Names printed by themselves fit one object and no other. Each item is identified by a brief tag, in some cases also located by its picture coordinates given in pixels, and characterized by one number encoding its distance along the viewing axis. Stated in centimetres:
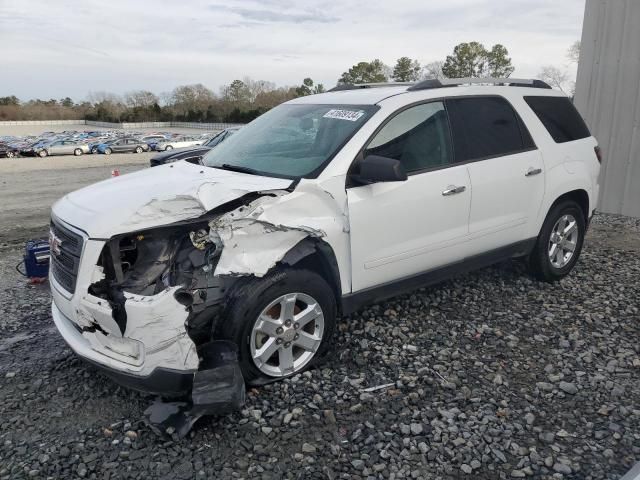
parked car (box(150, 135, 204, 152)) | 4196
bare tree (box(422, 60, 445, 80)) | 7238
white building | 798
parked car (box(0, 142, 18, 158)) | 3784
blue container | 529
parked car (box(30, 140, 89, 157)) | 3991
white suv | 298
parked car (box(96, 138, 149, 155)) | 4212
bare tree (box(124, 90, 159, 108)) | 11054
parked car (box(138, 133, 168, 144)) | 4485
